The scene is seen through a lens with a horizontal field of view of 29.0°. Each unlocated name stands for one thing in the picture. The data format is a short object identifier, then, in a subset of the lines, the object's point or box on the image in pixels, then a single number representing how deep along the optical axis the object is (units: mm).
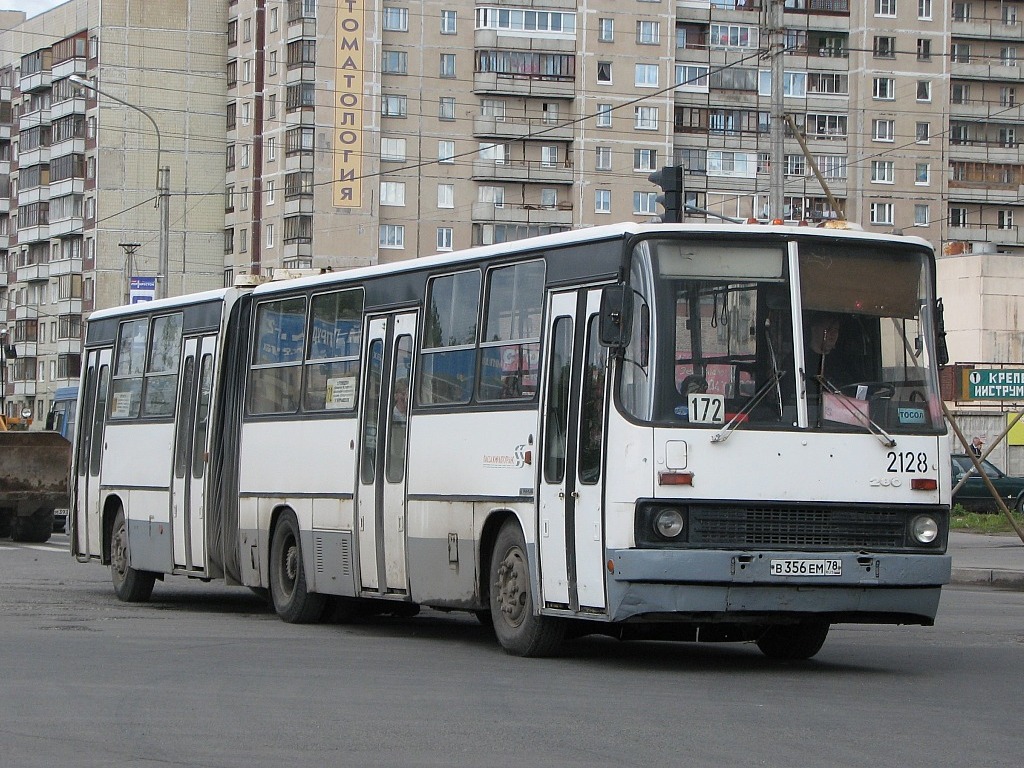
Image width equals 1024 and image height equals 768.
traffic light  23656
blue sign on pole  49594
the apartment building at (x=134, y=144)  103688
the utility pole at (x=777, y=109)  30406
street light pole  51031
